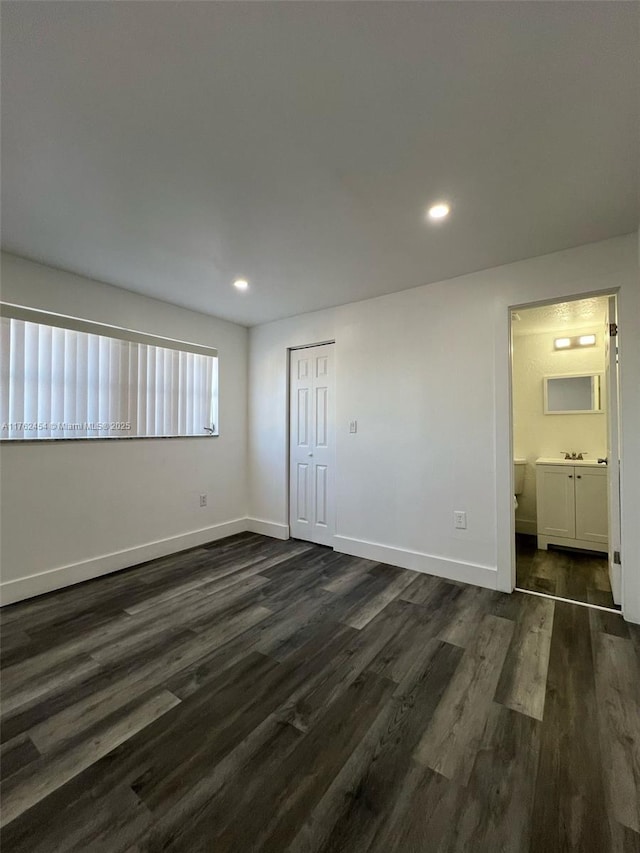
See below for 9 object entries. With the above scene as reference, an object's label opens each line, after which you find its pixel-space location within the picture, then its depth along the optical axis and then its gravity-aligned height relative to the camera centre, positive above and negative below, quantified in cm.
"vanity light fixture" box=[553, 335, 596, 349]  384 +104
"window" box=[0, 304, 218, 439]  256 +46
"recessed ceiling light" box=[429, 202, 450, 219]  194 +127
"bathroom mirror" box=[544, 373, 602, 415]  381 +45
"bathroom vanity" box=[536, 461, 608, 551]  337 -71
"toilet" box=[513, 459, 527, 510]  416 -52
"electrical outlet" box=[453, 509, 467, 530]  280 -69
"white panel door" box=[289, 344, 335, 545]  369 -12
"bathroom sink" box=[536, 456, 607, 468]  343 -29
